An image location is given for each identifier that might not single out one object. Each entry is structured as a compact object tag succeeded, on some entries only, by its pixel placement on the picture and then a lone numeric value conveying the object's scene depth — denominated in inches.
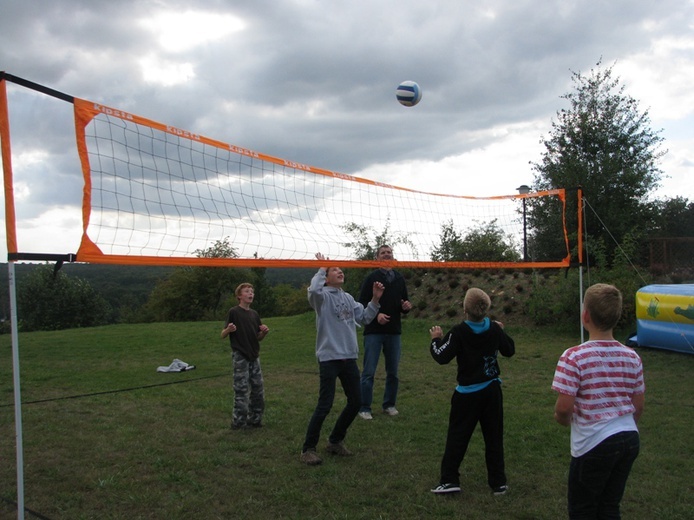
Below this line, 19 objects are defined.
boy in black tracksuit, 158.1
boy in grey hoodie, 190.2
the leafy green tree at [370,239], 639.8
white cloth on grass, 382.9
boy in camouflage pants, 231.5
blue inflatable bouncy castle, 377.4
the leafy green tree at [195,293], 1718.8
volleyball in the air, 322.0
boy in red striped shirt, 107.7
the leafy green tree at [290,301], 1819.6
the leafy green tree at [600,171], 608.4
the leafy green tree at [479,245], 662.2
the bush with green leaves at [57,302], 1562.5
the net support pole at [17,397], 139.9
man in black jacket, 244.5
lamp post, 602.9
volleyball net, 157.9
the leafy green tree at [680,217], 1201.7
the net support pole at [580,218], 308.6
